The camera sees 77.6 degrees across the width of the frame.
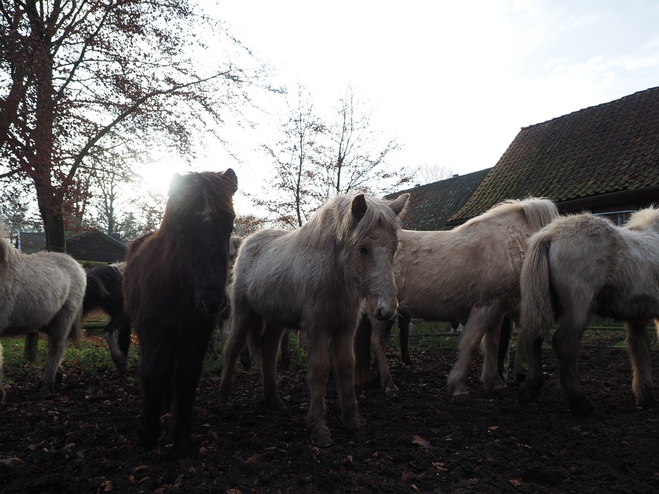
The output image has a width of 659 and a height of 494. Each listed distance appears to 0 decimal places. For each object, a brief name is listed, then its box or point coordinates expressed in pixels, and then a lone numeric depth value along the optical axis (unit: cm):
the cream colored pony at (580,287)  406
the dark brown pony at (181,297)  285
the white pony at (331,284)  336
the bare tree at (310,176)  1780
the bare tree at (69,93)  759
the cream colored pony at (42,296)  506
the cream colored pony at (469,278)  494
